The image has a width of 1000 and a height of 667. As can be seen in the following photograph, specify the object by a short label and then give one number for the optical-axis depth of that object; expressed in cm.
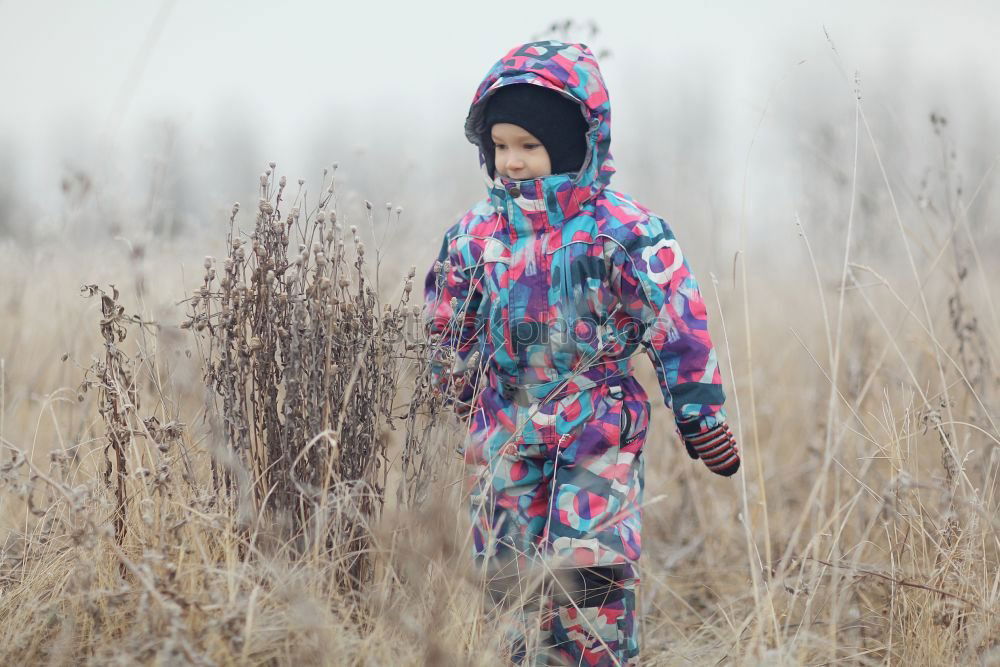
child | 459
